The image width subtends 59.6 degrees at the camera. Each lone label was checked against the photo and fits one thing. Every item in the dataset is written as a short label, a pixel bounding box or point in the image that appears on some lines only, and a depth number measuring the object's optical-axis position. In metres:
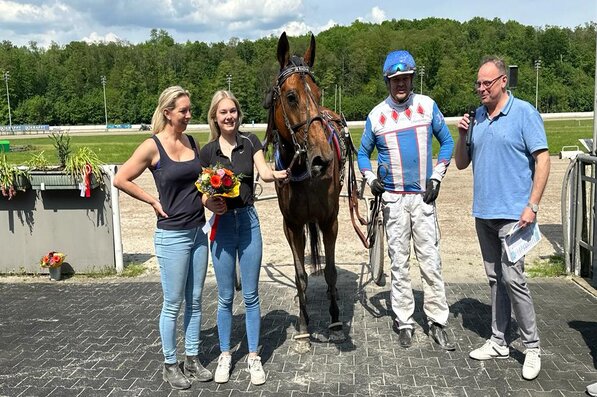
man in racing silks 4.37
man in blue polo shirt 3.78
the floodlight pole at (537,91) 85.15
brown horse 3.69
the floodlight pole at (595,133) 6.09
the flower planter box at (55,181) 6.77
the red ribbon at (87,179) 6.69
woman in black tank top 3.71
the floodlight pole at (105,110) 94.31
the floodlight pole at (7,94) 90.19
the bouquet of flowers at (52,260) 6.73
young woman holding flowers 3.83
